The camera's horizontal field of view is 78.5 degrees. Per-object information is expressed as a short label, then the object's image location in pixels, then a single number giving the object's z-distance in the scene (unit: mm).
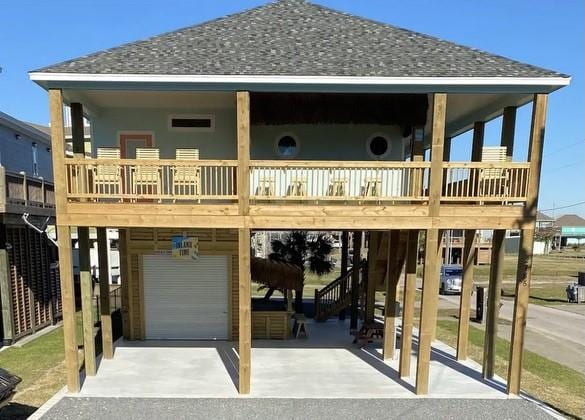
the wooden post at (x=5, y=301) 10820
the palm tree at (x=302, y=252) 14078
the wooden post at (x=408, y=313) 8461
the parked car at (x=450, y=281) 24625
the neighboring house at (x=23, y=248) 10867
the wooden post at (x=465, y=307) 9859
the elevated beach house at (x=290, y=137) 7379
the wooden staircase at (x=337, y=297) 13406
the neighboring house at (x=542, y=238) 55928
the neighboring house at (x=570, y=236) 83625
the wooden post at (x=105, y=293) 9477
